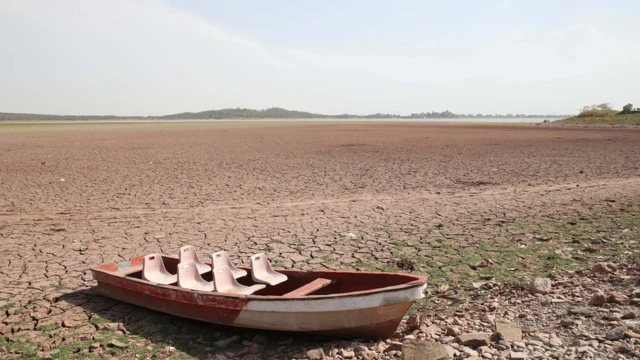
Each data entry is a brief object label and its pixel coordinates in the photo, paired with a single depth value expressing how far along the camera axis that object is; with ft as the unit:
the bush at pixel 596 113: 199.27
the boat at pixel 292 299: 13.17
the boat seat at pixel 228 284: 16.05
